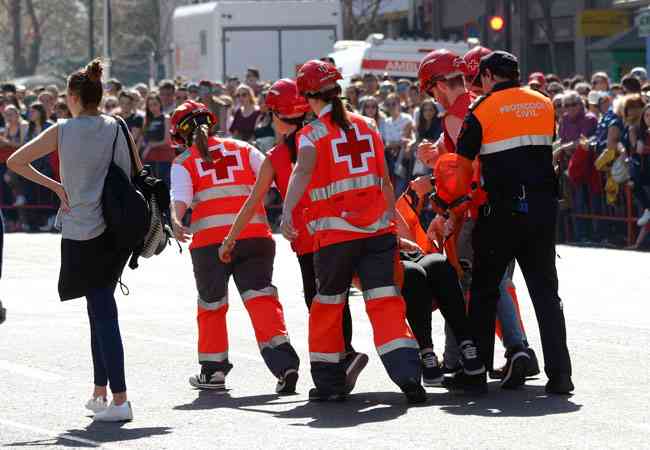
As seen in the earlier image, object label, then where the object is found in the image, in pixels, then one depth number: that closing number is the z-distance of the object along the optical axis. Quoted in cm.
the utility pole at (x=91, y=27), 6481
